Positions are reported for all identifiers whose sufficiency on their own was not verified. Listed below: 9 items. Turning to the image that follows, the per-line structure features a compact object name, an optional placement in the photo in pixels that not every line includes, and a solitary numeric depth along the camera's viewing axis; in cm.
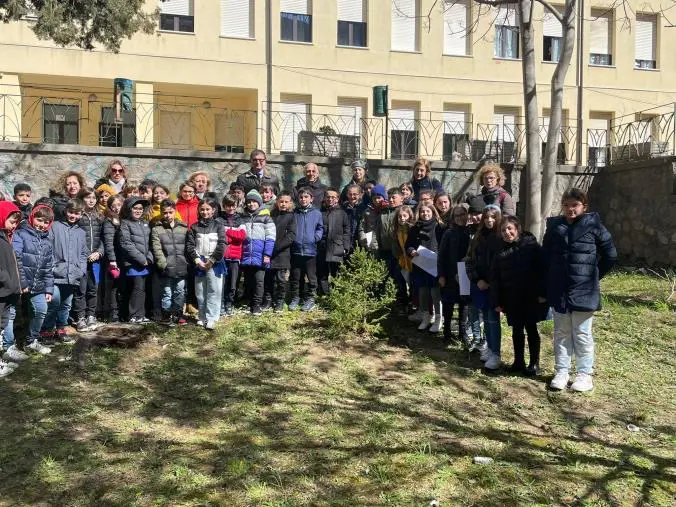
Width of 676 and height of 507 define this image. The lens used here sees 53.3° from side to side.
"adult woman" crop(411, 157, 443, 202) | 911
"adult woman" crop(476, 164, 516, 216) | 812
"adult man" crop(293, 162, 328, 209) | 927
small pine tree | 736
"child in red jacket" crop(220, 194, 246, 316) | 782
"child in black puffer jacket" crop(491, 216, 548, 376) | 628
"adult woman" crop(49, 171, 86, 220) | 760
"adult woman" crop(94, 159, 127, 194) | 862
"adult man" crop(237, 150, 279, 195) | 923
